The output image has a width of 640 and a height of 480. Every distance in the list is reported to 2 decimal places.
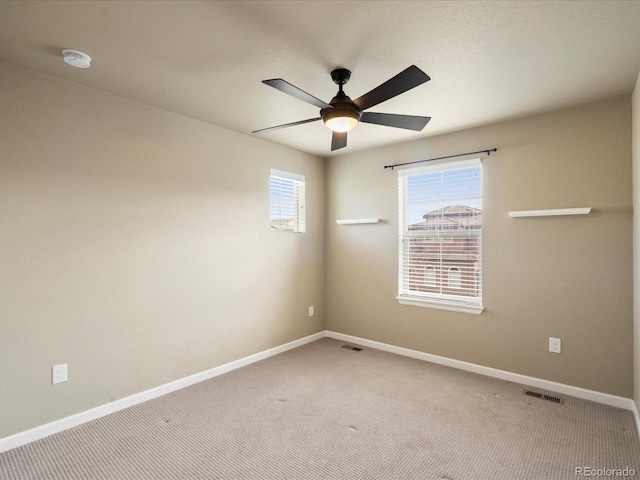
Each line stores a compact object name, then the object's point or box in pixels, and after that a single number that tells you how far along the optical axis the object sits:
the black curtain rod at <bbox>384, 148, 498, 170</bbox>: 3.46
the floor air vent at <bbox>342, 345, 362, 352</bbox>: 4.30
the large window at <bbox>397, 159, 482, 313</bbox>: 3.61
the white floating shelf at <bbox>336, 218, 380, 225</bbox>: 4.28
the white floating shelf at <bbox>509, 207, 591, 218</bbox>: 2.88
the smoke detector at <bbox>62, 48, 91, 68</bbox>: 2.12
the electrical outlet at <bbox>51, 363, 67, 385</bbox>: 2.46
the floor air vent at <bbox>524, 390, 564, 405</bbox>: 2.90
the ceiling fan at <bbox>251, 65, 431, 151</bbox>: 1.85
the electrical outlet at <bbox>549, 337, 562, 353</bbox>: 3.07
